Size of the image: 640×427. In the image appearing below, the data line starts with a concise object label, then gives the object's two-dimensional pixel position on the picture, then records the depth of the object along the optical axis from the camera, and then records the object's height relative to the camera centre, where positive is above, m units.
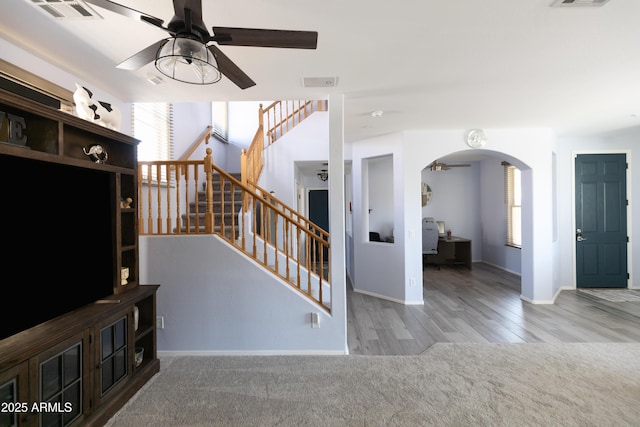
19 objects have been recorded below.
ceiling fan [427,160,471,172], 6.72 +1.03
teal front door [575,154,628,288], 5.22 -0.06
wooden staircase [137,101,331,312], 3.11 +0.15
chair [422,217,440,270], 6.80 -0.55
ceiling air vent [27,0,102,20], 1.74 +1.24
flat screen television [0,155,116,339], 1.69 -0.14
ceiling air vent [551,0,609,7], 1.75 +1.21
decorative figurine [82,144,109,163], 2.27 +0.48
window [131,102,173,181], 3.82 +1.17
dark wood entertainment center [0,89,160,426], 1.65 -0.39
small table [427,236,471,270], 7.31 -0.99
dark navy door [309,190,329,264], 8.86 +0.21
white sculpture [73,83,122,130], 2.27 +0.83
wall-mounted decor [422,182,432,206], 7.80 +0.48
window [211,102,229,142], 6.30 +2.07
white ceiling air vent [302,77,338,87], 2.76 +1.23
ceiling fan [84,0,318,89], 1.38 +0.89
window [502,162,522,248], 6.66 +0.17
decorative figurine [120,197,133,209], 2.68 +0.13
